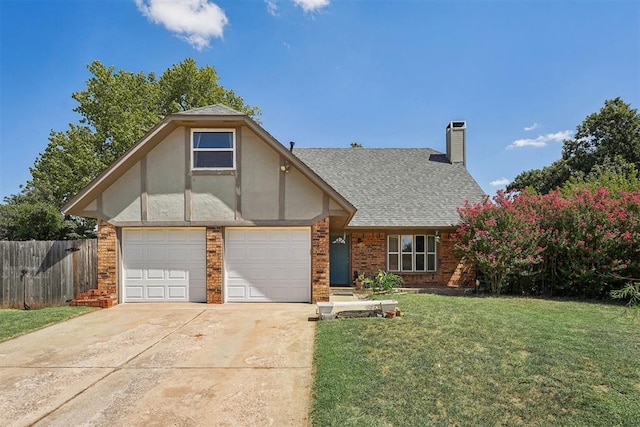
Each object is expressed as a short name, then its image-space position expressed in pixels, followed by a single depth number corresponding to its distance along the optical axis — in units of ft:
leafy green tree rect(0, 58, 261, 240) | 70.33
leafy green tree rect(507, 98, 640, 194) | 83.66
